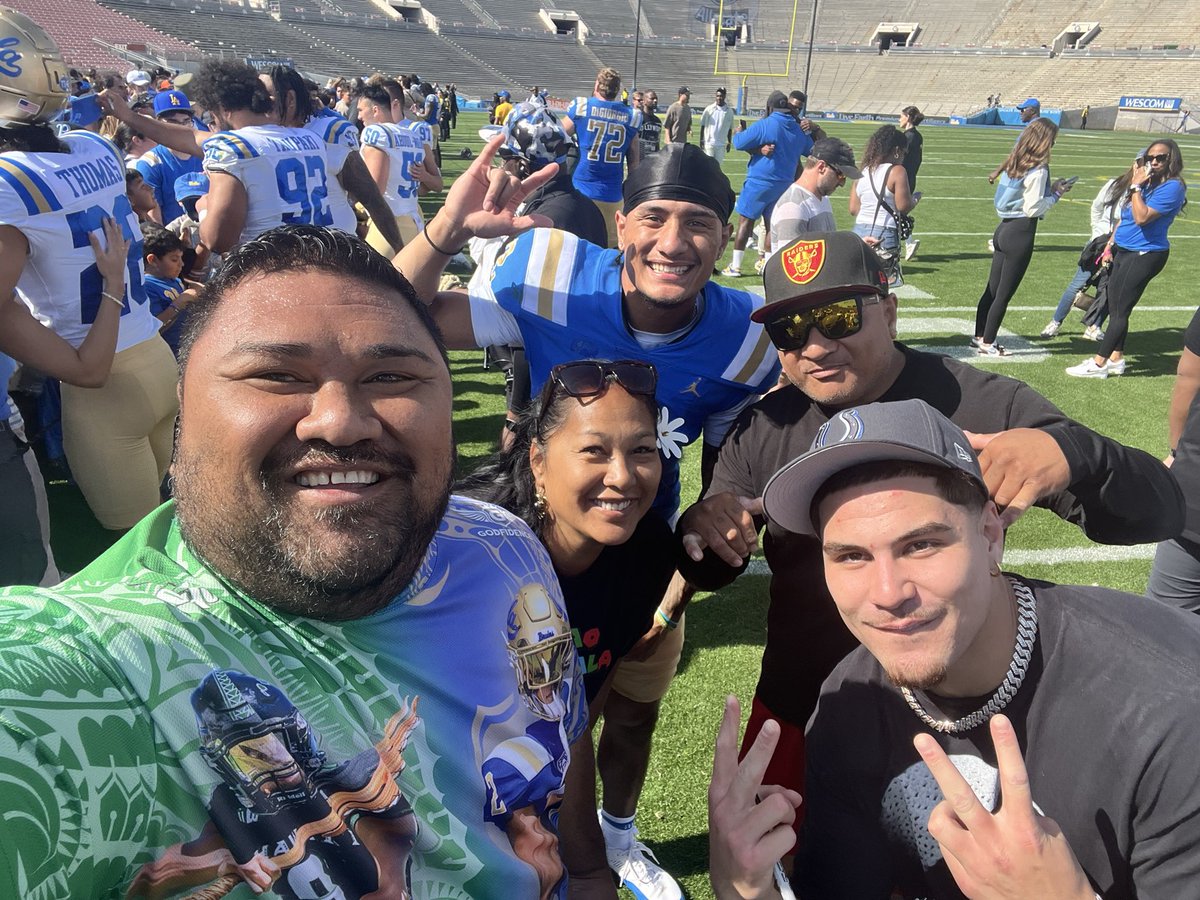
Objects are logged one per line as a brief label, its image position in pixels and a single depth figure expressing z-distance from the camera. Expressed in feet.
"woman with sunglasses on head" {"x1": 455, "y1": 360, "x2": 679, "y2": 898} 6.88
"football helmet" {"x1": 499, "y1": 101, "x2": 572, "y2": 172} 13.67
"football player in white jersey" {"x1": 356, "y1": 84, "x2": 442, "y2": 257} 24.06
